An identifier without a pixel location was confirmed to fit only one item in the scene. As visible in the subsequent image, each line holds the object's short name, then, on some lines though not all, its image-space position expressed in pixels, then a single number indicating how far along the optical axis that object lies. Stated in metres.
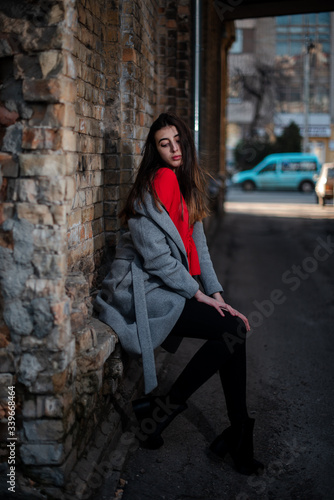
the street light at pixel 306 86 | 35.50
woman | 3.11
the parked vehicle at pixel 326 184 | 19.11
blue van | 27.92
